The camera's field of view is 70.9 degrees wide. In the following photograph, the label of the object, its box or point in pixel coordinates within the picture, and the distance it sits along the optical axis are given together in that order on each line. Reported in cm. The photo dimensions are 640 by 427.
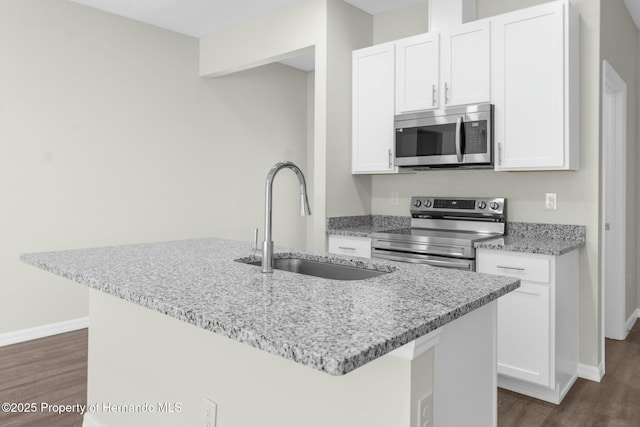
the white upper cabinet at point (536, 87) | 264
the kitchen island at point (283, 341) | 98
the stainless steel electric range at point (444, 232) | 283
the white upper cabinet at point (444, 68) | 295
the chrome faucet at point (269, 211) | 160
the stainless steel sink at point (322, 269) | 181
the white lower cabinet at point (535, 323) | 251
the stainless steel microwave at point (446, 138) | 293
